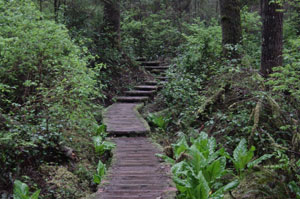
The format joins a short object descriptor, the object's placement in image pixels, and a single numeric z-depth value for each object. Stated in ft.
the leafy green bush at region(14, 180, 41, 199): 12.73
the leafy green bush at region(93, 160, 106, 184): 16.33
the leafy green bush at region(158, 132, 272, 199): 13.56
